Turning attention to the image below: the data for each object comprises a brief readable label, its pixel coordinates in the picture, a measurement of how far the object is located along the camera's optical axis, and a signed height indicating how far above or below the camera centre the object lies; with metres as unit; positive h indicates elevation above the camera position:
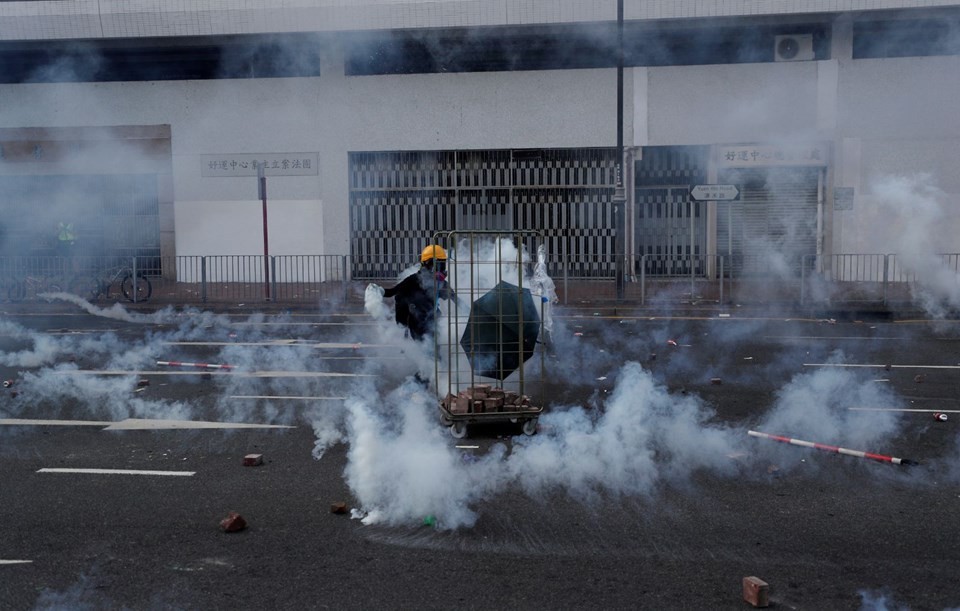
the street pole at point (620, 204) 12.91 +0.69
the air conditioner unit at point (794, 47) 15.04 +3.41
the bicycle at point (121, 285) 14.48 -0.52
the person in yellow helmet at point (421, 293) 6.75 -0.33
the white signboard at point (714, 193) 14.22 +0.87
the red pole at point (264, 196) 14.70 +0.92
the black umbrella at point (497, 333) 5.77 -0.56
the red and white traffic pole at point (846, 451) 5.04 -1.21
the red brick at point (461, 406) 5.51 -0.98
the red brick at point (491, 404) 5.52 -0.97
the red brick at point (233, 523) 4.06 -1.25
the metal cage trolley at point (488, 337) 5.54 -0.59
